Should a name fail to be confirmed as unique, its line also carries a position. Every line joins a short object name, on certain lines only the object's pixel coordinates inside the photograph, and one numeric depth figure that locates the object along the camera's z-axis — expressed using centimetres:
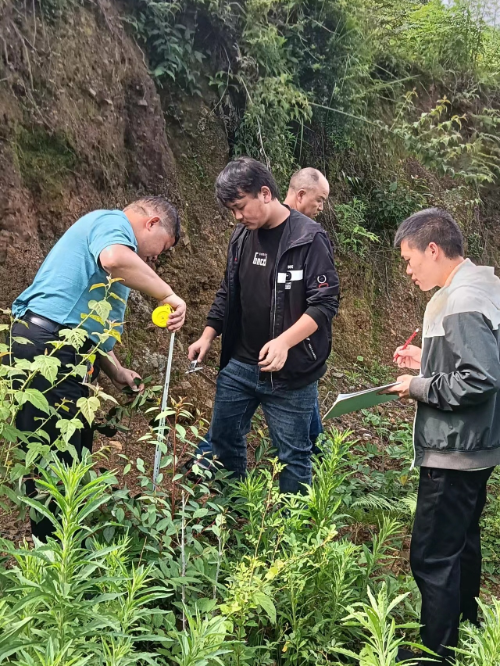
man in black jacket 315
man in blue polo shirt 264
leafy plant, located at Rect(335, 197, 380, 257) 742
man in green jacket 238
